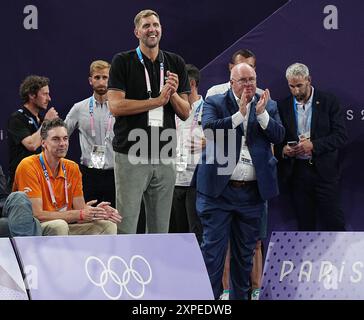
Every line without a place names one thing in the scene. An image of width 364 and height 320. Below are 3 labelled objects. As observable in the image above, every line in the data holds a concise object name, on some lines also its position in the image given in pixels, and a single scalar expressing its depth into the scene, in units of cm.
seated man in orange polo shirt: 1296
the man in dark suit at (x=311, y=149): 1566
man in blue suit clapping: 1318
